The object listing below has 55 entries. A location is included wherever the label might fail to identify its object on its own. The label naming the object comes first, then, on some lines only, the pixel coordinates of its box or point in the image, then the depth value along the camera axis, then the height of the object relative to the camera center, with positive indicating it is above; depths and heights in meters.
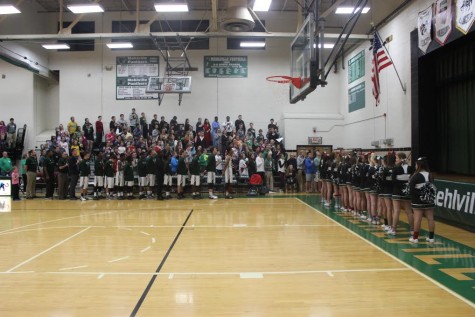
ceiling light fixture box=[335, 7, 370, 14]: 14.66 +5.66
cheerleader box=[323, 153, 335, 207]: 11.73 -0.55
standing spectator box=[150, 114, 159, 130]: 19.73 +1.95
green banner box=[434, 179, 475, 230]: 8.11 -0.93
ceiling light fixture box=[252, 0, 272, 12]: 12.75 +5.15
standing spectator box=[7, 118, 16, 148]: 19.56 +1.42
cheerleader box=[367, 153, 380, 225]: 8.68 -0.64
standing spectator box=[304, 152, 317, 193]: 16.17 -0.39
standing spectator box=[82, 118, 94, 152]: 19.27 +1.44
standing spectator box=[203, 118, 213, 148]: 19.20 +1.37
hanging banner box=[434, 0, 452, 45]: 10.16 +3.71
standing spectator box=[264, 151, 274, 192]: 15.98 -0.37
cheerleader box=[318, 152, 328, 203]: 12.39 -0.49
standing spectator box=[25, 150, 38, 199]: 14.96 -0.48
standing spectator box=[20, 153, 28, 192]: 15.96 -0.51
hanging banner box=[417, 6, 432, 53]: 11.24 +3.88
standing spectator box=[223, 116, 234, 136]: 19.36 +1.69
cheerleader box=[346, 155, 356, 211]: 9.84 -0.55
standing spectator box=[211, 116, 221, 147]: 19.67 +1.71
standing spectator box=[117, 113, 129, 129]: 19.64 +1.99
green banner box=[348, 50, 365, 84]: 17.63 +4.34
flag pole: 13.30 +2.97
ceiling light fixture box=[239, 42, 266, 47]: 19.14 +5.71
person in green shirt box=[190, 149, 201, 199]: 14.35 -0.33
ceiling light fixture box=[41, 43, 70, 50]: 18.75 +5.53
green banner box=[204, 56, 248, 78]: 21.56 +5.18
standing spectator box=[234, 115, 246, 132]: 19.98 +1.93
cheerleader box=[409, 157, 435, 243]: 6.85 -0.66
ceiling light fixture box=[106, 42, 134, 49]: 18.44 +5.48
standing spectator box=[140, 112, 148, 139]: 19.91 +1.82
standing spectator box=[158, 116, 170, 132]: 19.56 +1.81
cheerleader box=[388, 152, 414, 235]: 7.43 -0.45
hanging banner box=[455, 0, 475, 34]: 9.19 +3.49
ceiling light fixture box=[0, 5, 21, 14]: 14.29 +5.59
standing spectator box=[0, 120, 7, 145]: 19.16 +1.49
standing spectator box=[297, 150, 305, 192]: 17.09 -0.41
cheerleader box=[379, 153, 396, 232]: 7.81 -0.48
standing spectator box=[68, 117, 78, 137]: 19.67 +1.73
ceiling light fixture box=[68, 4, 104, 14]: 13.93 +5.48
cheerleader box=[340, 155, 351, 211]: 10.27 -0.52
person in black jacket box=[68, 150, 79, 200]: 14.39 -0.39
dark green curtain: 10.83 +1.65
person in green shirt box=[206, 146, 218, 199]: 14.55 -0.34
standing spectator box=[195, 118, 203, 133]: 19.72 +1.76
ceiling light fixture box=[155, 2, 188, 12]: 13.71 +5.43
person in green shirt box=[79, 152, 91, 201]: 14.23 -0.43
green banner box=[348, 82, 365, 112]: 17.72 +2.95
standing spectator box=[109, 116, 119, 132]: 19.77 +1.83
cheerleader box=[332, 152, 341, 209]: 10.98 -0.33
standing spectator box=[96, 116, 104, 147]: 19.81 +1.53
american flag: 14.46 +3.71
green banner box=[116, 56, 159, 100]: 21.39 +4.73
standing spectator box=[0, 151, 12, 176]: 15.00 -0.17
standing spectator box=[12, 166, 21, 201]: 14.54 -0.87
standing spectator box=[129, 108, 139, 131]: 20.20 +2.12
